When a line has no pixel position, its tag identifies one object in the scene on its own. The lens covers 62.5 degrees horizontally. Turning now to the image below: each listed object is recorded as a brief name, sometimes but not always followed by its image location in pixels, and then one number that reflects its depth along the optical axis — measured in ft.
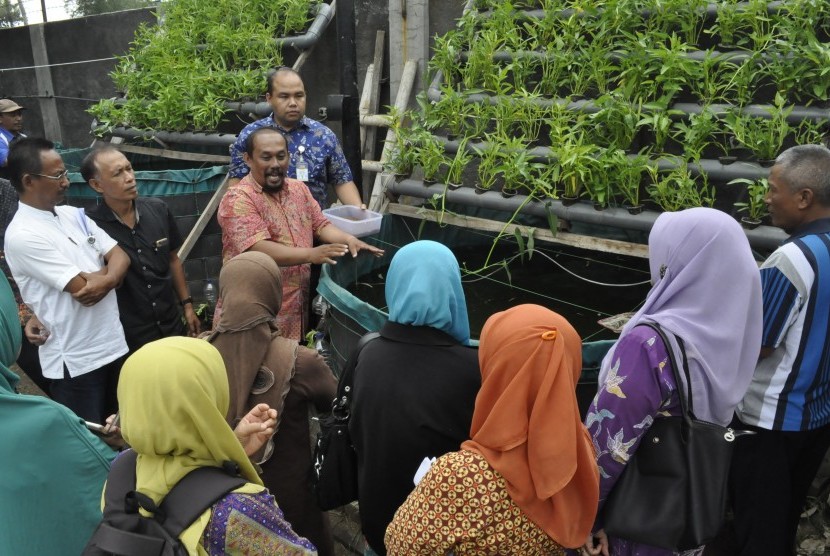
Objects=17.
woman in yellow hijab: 5.44
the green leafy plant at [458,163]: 13.79
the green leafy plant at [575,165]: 12.16
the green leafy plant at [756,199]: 10.81
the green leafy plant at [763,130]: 11.28
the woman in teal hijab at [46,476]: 6.25
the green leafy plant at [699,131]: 11.91
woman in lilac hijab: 6.72
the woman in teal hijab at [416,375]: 6.75
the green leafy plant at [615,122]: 12.54
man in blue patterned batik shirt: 13.97
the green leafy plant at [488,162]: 13.46
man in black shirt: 10.98
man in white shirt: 9.86
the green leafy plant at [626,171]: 11.95
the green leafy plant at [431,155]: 14.10
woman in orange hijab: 5.77
